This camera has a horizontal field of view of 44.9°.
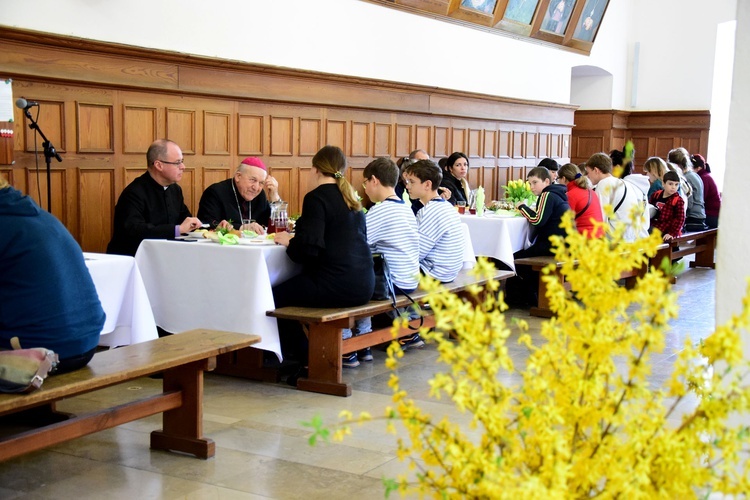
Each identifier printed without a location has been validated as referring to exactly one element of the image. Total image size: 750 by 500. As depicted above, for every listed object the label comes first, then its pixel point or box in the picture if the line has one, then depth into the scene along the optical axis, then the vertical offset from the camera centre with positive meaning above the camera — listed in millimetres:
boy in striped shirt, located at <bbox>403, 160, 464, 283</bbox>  6137 -577
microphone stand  5926 -137
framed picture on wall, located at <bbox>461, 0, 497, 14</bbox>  11242 +1697
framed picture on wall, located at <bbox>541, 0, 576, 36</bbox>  13102 +1837
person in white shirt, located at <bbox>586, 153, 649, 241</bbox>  8320 -400
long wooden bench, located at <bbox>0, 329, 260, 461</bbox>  3281 -1046
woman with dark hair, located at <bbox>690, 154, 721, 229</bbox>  11891 -652
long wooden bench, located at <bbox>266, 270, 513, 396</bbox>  5102 -1173
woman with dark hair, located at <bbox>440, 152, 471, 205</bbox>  9352 -386
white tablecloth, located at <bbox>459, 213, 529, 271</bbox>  7707 -807
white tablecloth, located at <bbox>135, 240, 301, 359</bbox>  5203 -875
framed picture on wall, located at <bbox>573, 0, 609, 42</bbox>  13923 +1911
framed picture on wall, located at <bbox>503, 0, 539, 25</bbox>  12180 +1776
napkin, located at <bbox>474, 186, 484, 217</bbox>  8227 -568
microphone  5750 +159
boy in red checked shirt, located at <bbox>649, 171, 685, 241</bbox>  9641 -695
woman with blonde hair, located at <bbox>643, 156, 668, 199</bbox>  10656 -313
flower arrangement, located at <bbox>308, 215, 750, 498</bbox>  1401 -409
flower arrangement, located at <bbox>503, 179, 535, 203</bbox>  9274 -524
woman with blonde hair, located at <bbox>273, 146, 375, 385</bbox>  5141 -620
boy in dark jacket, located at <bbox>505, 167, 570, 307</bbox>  7918 -808
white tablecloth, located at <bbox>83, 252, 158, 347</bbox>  4680 -898
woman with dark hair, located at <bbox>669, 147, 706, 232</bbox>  11125 -624
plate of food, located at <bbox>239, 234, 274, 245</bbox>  5453 -637
